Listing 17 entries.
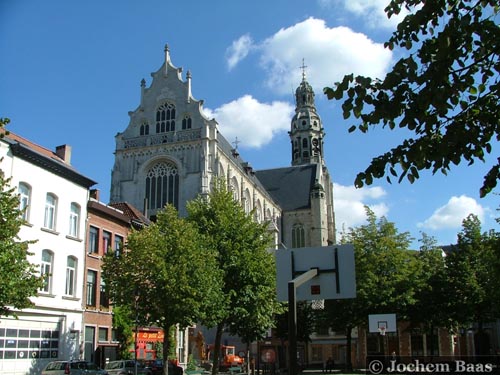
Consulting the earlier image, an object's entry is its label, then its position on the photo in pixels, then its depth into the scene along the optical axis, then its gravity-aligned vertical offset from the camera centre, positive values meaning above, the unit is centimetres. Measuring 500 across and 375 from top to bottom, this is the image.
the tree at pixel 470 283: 4412 +275
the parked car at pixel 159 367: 3141 -253
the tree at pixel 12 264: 1898 +190
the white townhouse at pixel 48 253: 2708 +351
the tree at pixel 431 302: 4488 +137
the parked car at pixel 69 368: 2306 -187
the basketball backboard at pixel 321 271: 838 +72
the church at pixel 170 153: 6094 +1812
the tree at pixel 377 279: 4172 +297
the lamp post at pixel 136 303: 2626 +82
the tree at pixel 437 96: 648 +256
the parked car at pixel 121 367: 2784 -225
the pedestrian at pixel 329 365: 4536 -349
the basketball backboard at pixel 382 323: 3045 -16
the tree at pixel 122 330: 3403 -52
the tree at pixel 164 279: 2625 +190
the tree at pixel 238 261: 3126 +326
